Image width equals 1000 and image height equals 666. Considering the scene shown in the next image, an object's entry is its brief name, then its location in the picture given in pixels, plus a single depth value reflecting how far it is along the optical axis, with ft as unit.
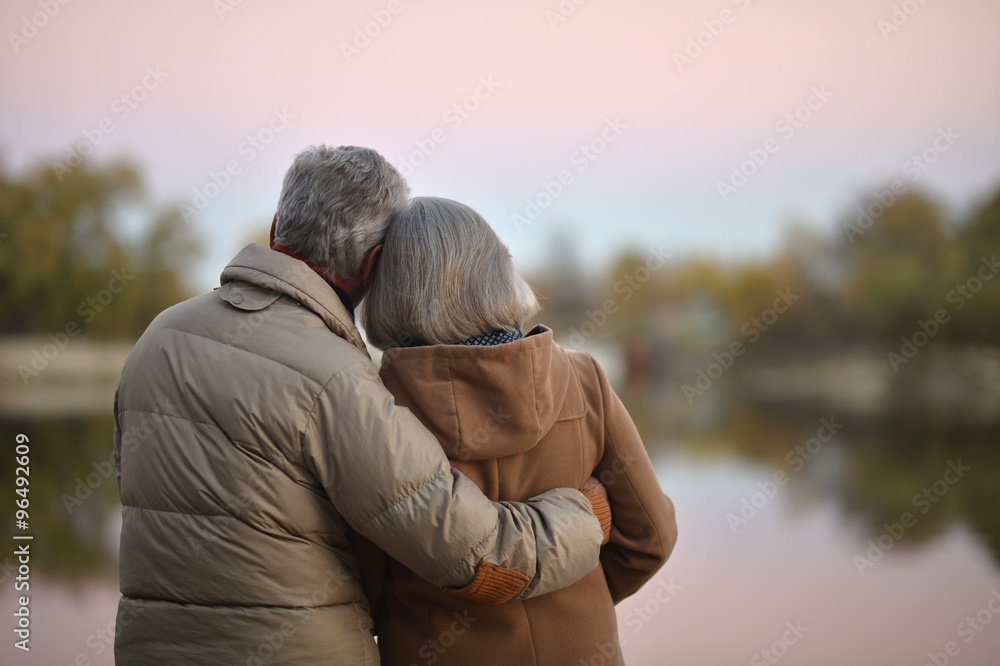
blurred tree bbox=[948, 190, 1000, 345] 47.42
